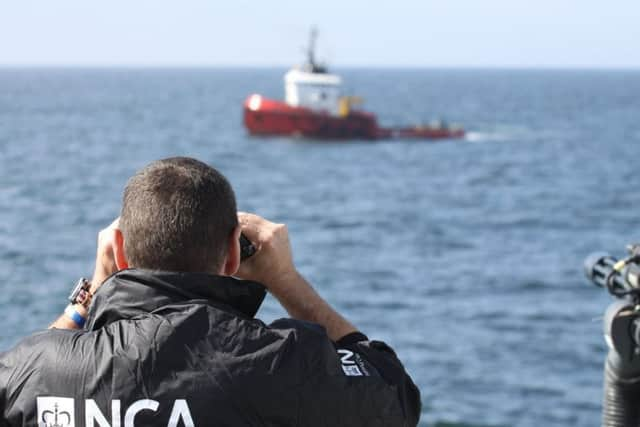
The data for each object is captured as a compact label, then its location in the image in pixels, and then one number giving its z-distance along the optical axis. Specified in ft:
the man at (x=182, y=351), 9.12
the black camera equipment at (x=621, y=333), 16.13
